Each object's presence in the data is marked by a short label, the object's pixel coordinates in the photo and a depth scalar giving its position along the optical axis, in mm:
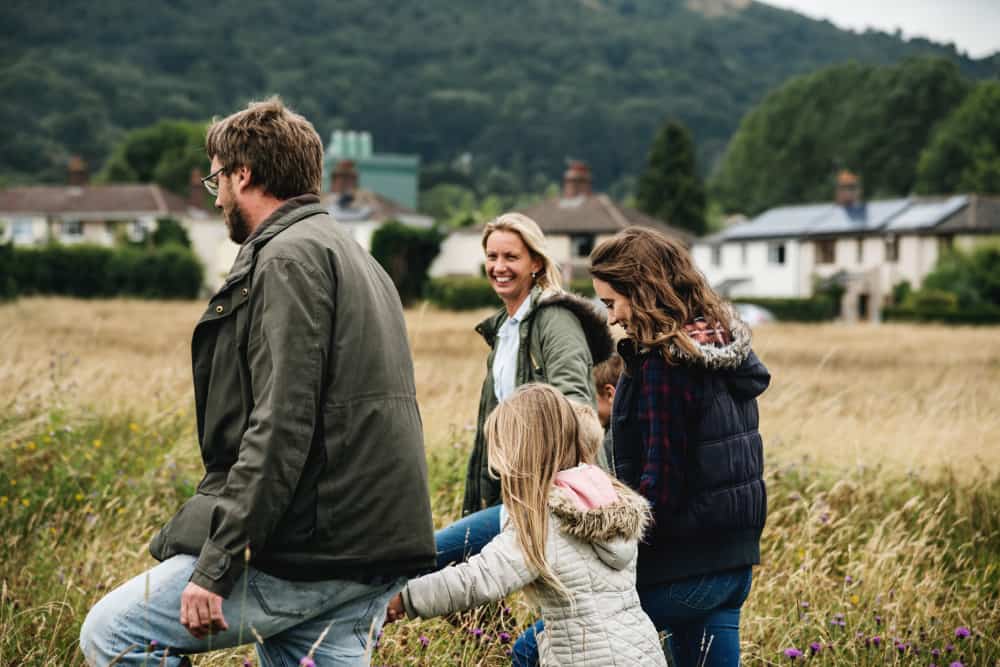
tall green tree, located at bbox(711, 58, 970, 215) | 97750
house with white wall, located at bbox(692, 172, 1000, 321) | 54906
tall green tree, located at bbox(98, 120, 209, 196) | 89938
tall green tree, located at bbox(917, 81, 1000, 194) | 81875
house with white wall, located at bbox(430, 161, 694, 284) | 57969
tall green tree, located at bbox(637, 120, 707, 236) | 71438
